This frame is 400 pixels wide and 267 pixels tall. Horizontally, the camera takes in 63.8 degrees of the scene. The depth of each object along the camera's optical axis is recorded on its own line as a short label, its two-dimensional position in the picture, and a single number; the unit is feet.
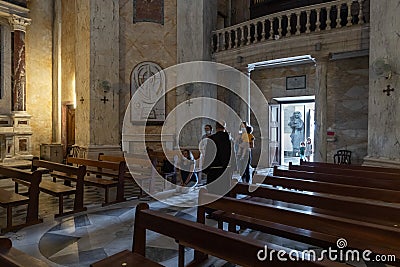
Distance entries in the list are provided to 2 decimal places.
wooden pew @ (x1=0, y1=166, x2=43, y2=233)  15.01
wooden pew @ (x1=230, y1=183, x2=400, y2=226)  9.42
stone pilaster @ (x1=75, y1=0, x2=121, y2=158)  31.30
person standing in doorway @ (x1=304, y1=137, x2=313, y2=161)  44.98
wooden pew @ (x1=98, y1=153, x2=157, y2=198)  22.91
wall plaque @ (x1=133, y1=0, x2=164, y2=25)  33.94
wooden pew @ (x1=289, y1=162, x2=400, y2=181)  15.61
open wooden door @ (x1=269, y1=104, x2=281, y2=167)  41.60
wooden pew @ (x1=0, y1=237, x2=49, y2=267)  5.39
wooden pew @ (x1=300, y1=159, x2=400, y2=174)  17.88
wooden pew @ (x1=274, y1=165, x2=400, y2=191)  14.17
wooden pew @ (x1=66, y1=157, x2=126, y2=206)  20.10
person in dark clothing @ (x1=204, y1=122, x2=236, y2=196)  17.38
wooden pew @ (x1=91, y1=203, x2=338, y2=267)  6.42
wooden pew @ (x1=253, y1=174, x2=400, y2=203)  11.52
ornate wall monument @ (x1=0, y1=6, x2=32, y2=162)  34.68
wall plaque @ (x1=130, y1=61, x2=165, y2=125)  33.65
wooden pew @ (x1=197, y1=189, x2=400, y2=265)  7.66
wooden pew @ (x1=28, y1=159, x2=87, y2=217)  17.56
